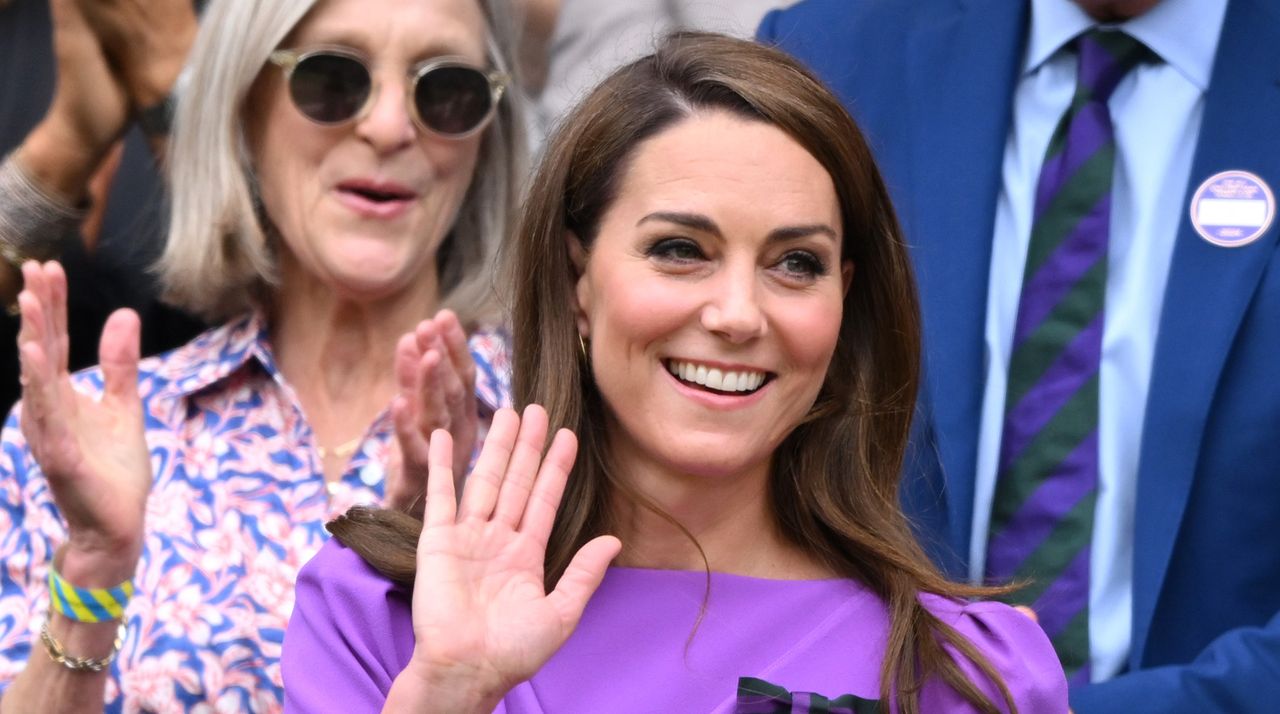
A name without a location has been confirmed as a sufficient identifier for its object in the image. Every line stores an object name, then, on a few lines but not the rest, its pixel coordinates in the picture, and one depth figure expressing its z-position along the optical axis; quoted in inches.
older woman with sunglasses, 266.5
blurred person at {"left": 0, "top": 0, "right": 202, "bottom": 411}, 323.6
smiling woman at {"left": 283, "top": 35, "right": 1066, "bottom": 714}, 212.1
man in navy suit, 267.0
